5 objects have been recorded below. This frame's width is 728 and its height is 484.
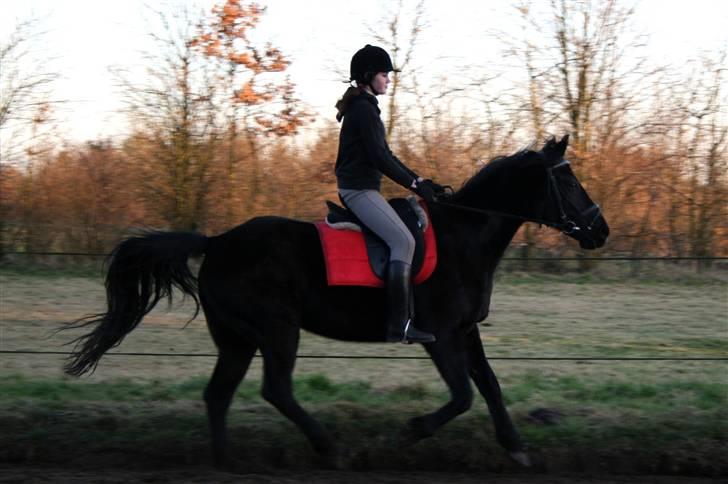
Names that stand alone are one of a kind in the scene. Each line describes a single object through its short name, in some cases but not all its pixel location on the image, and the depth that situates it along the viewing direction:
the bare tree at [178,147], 30.44
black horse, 10.52
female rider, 10.35
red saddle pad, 10.43
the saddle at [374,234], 10.52
